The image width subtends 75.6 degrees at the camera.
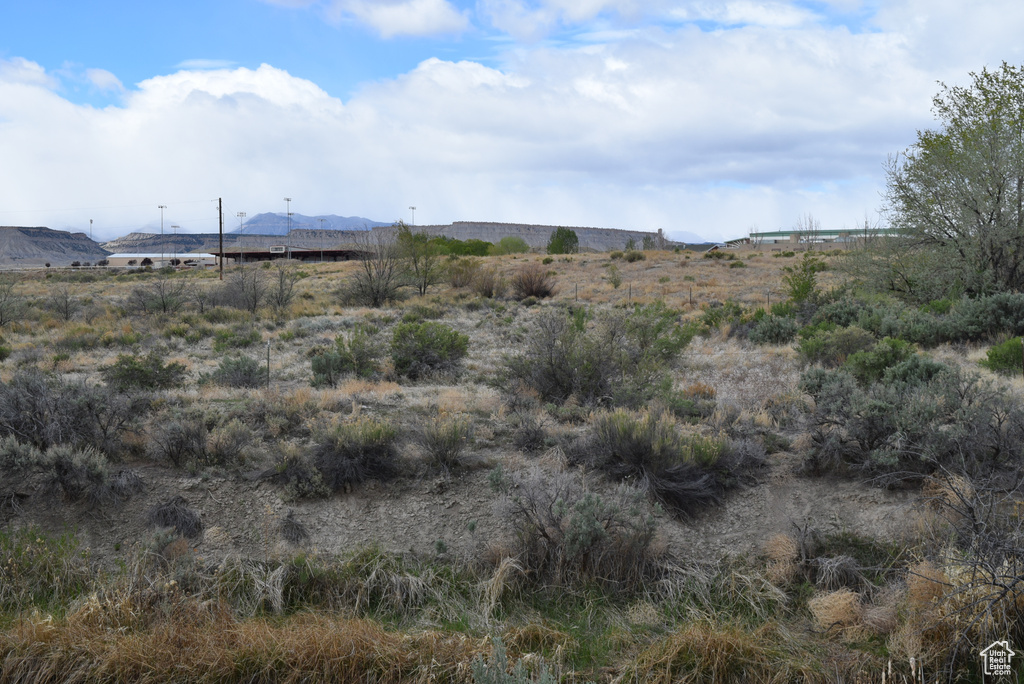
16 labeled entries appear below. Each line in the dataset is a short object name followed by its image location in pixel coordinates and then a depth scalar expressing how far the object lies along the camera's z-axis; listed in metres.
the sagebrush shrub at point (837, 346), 13.74
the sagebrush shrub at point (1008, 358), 11.53
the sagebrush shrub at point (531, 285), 28.83
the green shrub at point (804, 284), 20.27
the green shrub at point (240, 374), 12.55
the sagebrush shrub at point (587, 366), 11.17
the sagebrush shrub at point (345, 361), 13.08
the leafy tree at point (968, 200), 17.59
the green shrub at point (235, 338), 17.06
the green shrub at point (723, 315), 19.22
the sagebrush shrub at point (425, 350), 14.03
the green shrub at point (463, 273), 31.42
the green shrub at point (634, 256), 45.84
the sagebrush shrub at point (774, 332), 16.98
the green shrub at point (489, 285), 29.64
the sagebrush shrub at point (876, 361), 11.24
